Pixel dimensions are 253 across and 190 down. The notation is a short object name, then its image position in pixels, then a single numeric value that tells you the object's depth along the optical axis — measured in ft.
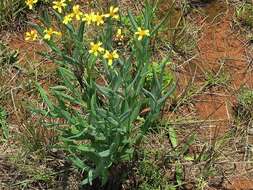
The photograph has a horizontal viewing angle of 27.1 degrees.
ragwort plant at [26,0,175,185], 3.94
